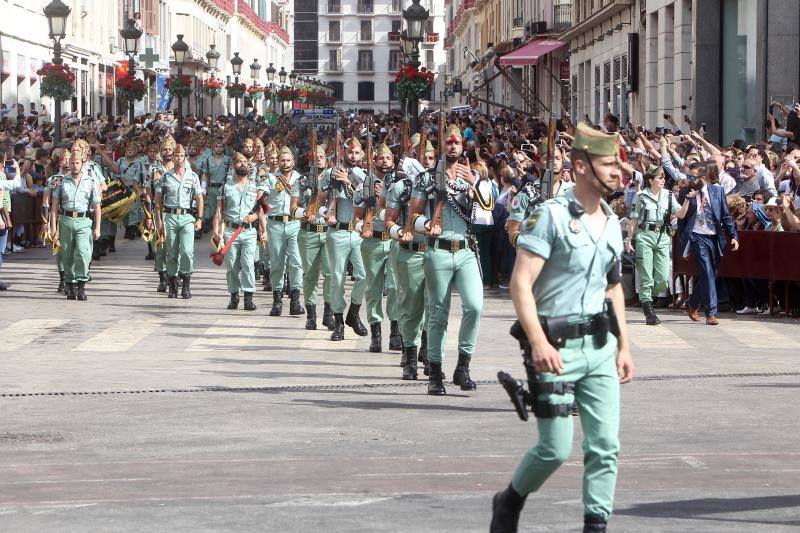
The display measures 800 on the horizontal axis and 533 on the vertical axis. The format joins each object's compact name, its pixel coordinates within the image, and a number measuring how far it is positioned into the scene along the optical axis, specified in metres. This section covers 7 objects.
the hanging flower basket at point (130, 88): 43.28
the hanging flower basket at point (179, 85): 44.13
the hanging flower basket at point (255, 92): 84.38
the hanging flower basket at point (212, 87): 74.19
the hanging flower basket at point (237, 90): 75.19
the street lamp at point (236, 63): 62.80
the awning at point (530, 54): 57.19
